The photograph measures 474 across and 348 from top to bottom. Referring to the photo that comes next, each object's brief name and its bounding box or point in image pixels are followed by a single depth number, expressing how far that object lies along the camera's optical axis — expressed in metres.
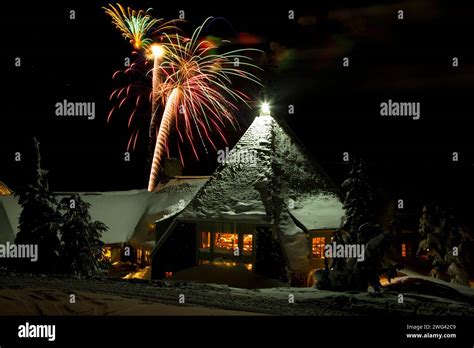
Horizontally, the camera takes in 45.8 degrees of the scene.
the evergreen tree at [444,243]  27.61
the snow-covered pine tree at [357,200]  21.81
